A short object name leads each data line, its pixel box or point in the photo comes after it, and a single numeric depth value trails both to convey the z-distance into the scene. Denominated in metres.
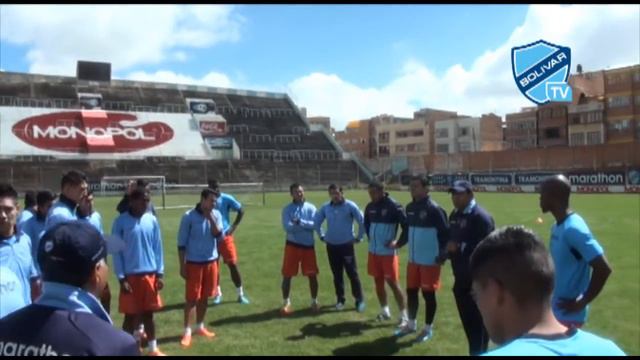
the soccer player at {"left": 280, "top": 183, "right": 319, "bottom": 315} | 10.65
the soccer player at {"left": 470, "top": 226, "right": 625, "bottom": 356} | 1.95
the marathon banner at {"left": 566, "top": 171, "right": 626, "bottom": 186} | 47.72
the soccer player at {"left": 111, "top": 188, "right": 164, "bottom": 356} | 7.43
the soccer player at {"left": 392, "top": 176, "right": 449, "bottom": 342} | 8.23
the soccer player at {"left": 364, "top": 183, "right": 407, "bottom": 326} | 9.49
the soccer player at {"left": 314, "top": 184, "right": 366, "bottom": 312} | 10.55
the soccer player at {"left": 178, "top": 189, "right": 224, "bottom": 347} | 8.63
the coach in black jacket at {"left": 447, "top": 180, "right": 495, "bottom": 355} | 6.86
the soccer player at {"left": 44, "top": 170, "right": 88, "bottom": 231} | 6.49
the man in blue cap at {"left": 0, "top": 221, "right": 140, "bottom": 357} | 2.24
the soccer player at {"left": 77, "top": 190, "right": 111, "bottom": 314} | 7.09
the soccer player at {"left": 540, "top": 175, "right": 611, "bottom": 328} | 4.57
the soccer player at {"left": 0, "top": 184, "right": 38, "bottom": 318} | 4.38
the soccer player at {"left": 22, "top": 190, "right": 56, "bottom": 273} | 7.57
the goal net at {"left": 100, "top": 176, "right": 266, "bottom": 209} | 41.66
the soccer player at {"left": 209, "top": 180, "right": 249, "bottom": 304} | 11.12
